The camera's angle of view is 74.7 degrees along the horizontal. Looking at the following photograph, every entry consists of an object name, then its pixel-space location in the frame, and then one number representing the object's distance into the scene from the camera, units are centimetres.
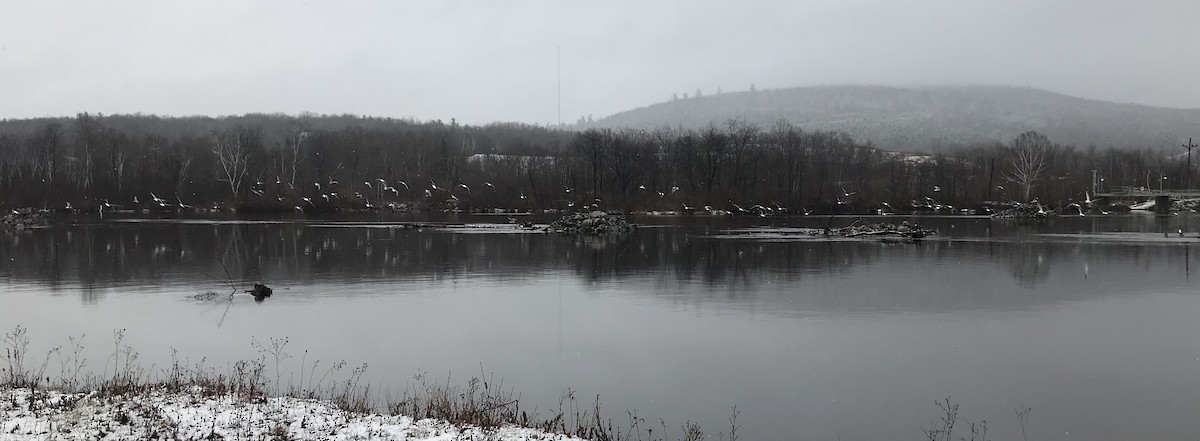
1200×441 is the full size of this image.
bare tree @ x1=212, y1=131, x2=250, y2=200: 9269
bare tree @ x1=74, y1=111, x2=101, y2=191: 9588
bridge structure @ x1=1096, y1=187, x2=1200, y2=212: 7838
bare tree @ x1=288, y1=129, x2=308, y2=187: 9936
